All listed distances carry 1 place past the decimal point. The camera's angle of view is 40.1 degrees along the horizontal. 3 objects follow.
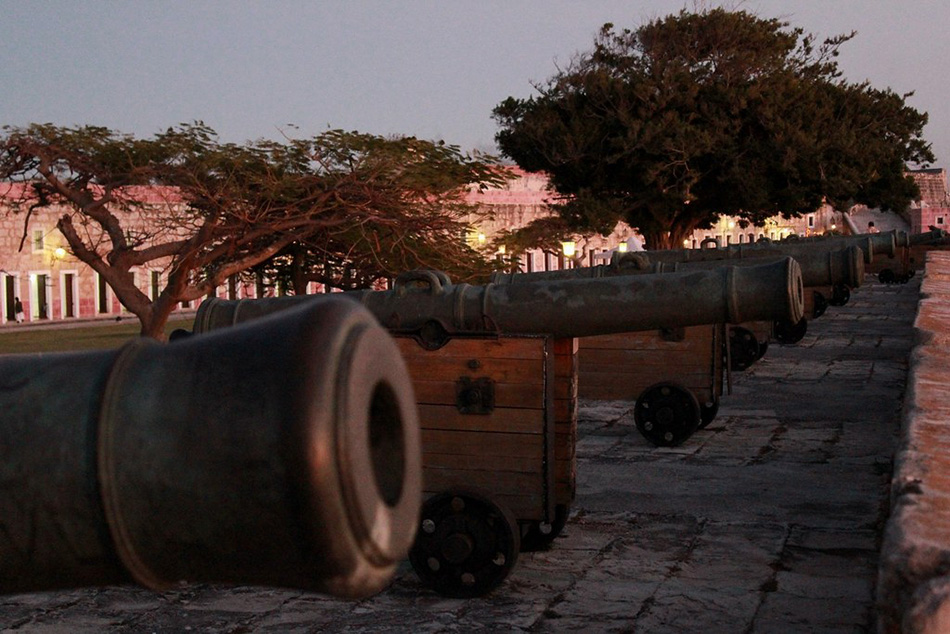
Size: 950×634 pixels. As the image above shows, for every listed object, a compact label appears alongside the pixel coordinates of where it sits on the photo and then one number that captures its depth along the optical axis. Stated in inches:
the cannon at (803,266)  363.7
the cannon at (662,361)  343.0
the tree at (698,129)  1019.3
